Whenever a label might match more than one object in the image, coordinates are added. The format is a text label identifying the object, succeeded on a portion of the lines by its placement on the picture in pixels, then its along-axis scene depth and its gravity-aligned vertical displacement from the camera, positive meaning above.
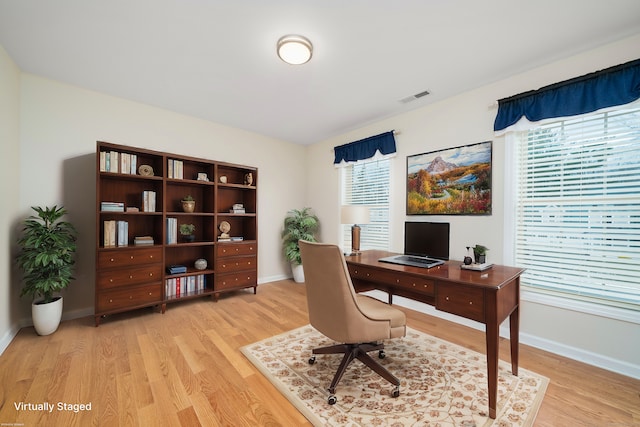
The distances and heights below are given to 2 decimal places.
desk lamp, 2.79 -0.03
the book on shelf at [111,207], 2.74 +0.08
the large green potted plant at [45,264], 2.32 -0.49
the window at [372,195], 3.73 +0.32
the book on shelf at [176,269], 3.24 -0.73
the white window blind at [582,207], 1.97 +0.07
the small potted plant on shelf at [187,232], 3.42 -0.25
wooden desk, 1.51 -0.53
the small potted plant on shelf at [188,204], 3.37 +0.13
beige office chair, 1.61 -0.69
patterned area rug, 1.49 -1.21
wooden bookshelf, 2.74 -0.18
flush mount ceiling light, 2.01 +1.40
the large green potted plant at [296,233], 4.48 -0.34
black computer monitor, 2.26 -0.23
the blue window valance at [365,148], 3.54 +1.04
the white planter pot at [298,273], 4.49 -1.06
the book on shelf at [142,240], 2.97 -0.32
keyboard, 2.11 -0.42
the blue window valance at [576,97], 1.93 +1.04
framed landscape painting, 2.70 +0.40
